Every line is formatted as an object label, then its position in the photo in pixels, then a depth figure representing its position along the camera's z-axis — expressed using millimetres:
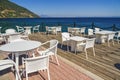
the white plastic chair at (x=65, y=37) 3624
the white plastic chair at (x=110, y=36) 4081
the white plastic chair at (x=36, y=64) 1673
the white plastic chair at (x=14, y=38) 3314
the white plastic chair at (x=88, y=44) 3033
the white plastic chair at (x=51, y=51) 2370
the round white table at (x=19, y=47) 1989
